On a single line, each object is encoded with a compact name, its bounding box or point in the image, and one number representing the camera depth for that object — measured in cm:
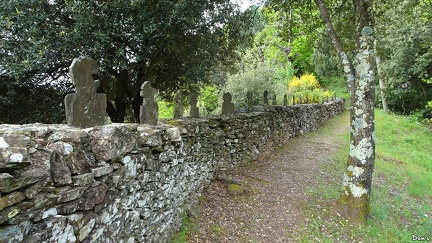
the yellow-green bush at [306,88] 2426
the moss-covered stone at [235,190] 549
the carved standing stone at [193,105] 500
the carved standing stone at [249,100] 825
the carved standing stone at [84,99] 247
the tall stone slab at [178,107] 451
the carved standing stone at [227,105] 663
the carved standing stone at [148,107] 349
